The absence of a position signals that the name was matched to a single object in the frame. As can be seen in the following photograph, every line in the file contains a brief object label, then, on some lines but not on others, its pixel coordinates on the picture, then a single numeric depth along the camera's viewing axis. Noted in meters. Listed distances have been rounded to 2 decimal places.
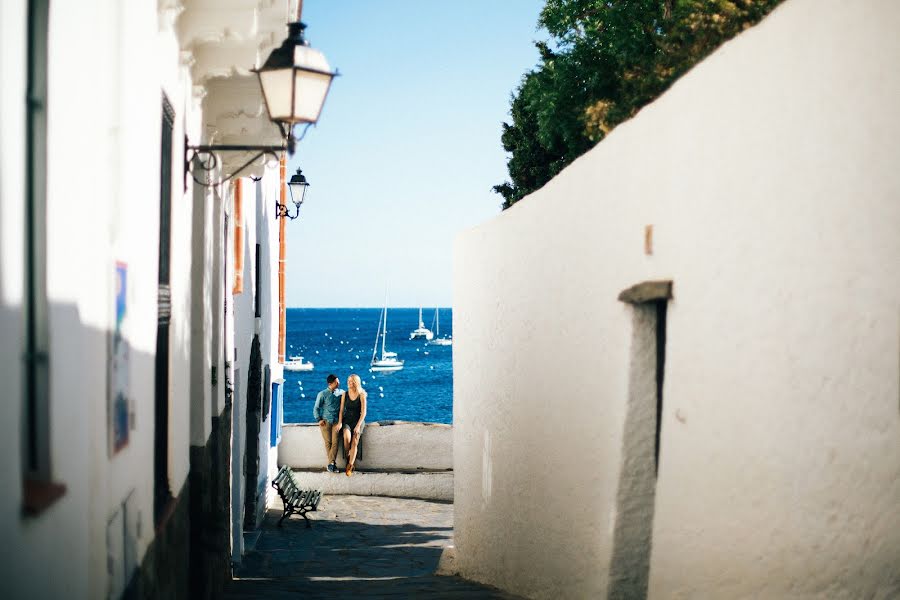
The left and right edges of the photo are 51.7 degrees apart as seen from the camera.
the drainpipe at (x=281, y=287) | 18.31
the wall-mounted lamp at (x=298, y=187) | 15.05
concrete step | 17.03
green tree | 10.71
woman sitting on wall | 16.69
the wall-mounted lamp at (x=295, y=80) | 5.66
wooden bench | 14.45
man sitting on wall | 16.75
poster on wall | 3.87
